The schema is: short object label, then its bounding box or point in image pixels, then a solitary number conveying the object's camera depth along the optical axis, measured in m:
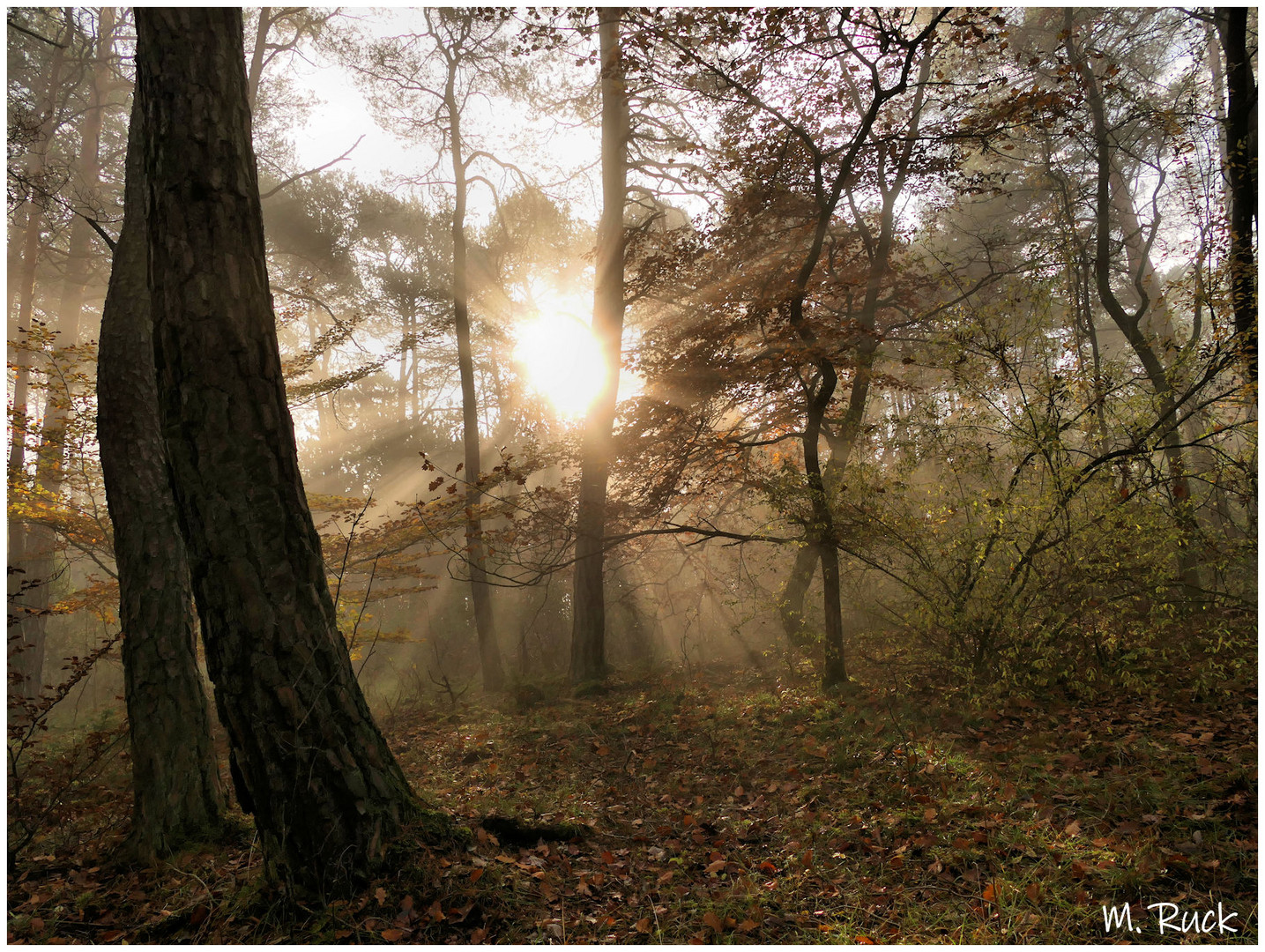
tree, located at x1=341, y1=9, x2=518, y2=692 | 11.21
